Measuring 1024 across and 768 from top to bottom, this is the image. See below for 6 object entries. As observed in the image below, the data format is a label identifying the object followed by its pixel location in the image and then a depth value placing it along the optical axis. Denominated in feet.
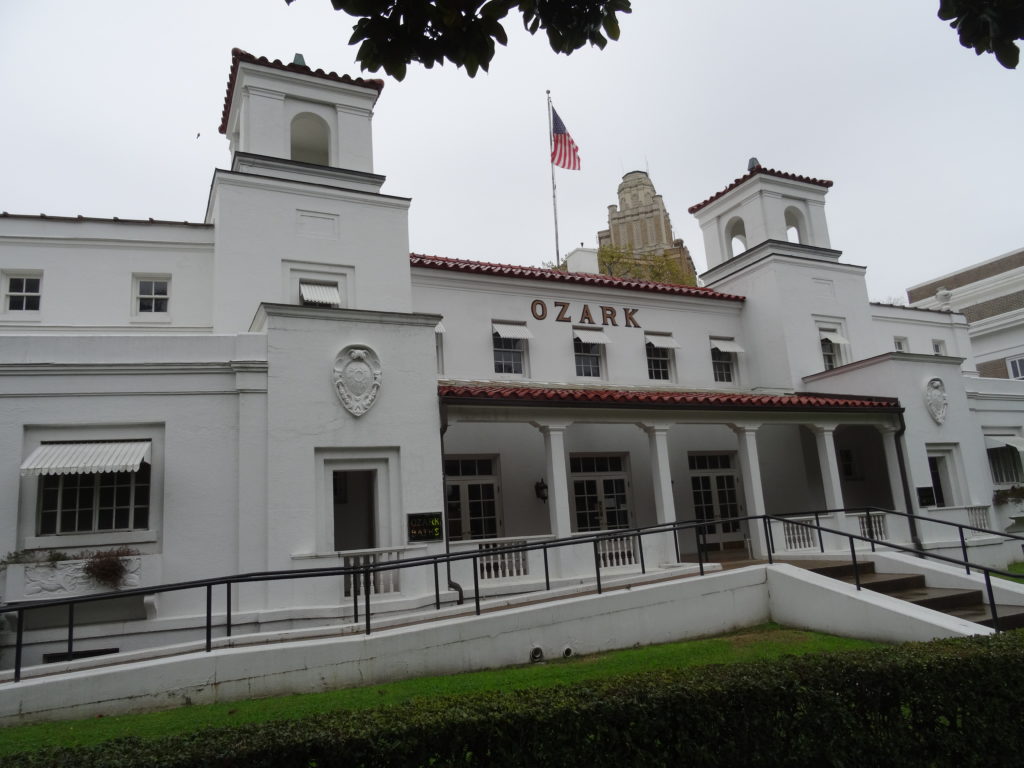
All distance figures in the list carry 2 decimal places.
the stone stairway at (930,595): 35.91
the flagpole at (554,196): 109.40
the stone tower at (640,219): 300.61
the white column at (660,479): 49.37
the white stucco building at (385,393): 38.60
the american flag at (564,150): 87.08
